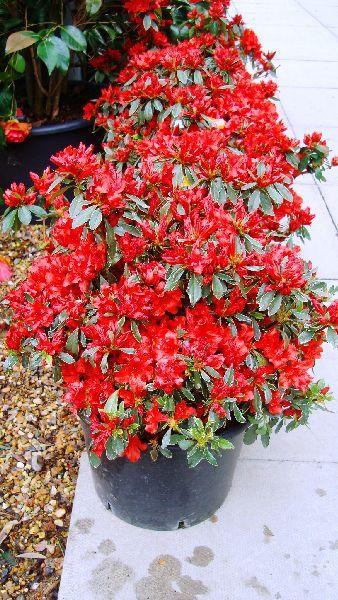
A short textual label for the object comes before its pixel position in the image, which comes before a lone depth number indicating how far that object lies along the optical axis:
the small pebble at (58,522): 1.83
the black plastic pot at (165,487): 1.60
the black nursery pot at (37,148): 3.03
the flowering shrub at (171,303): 1.33
